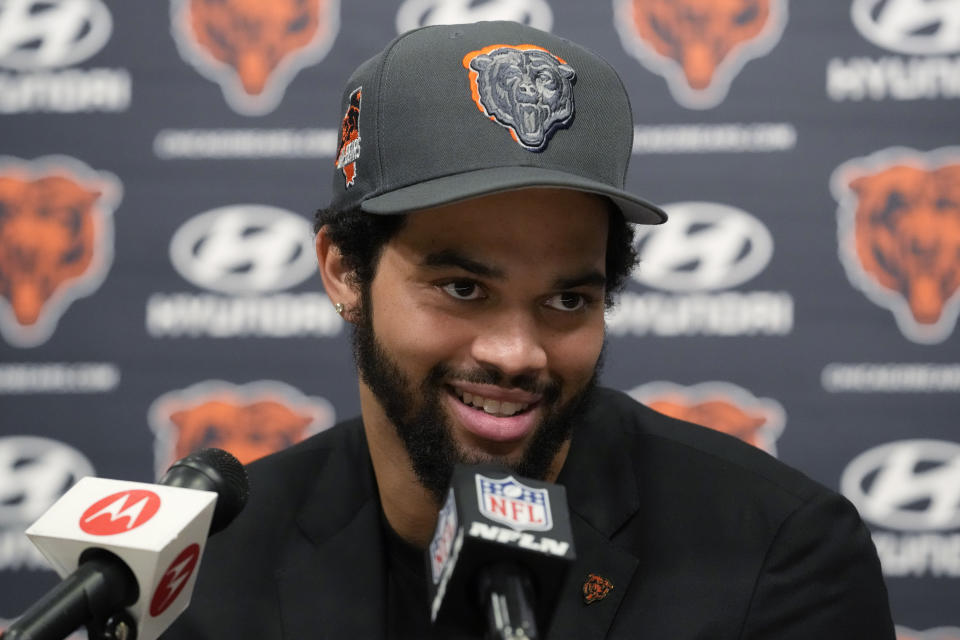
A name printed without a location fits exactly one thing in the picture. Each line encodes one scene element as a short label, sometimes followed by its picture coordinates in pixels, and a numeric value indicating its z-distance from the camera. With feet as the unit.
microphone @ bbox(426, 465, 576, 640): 11.51
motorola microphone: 11.55
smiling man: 12.27
